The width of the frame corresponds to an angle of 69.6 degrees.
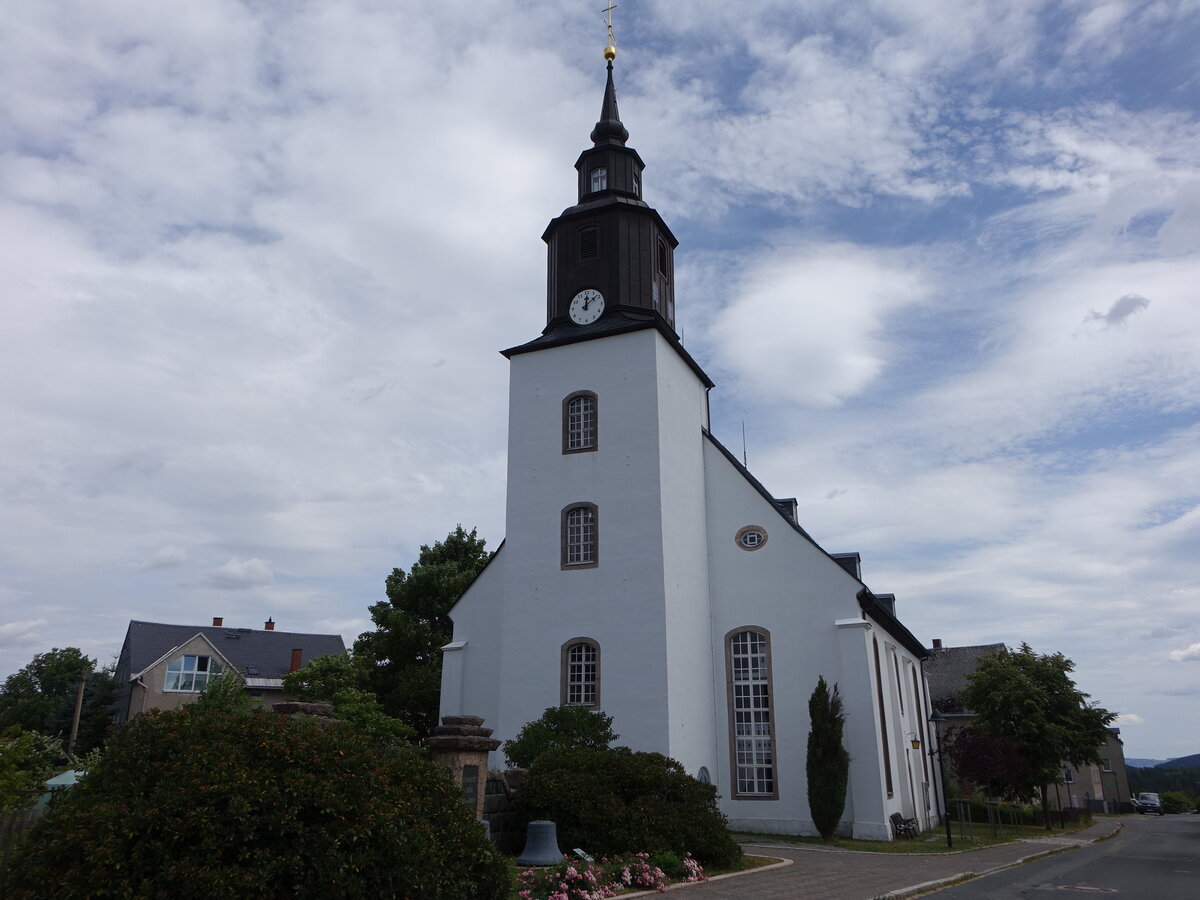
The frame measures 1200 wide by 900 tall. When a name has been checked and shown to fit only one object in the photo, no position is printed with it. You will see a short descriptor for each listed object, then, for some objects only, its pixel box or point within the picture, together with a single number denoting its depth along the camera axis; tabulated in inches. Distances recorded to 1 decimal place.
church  860.0
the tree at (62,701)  1781.5
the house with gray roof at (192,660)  1881.2
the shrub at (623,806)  544.4
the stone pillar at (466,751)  502.3
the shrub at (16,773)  458.9
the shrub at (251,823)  275.4
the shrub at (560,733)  714.2
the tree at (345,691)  1079.0
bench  873.5
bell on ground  498.0
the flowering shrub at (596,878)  426.0
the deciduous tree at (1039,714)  1341.0
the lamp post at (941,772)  834.2
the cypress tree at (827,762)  818.8
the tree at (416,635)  1251.8
